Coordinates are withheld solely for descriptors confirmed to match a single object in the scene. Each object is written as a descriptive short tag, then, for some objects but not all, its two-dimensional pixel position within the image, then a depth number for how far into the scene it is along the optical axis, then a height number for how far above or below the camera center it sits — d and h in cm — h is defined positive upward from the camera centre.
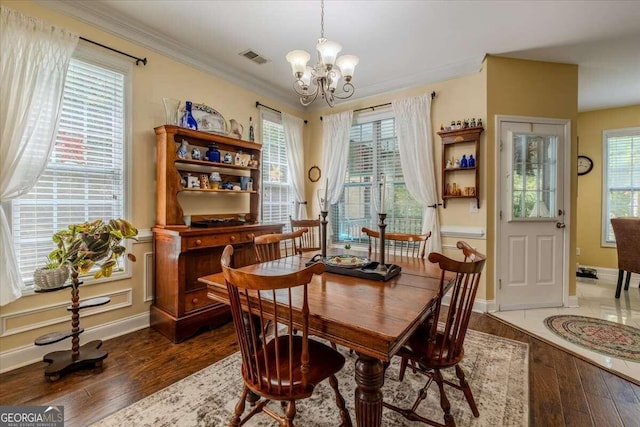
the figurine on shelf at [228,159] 334 +60
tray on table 179 -38
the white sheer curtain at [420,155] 370 +74
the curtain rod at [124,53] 252 +147
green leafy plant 211 -28
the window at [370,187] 407 +36
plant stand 208 -110
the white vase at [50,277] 206 -49
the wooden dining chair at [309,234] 336 -28
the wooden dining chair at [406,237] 249 -23
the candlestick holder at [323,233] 215 -17
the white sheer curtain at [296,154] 445 +89
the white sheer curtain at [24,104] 206 +79
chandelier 199 +106
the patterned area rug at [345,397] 166 -120
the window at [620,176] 462 +59
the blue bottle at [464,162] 345 +59
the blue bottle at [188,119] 299 +95
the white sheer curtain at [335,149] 441 +96
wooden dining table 112 -45
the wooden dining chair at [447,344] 140 -73
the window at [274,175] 419 +54
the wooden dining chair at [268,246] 232 -30
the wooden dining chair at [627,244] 365 -42
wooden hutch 267 -26
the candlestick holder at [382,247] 184 -24
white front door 341 -5
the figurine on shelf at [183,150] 292 +61
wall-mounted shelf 340 +56
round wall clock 494 +82
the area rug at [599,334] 247 -117
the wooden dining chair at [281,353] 116 -70
